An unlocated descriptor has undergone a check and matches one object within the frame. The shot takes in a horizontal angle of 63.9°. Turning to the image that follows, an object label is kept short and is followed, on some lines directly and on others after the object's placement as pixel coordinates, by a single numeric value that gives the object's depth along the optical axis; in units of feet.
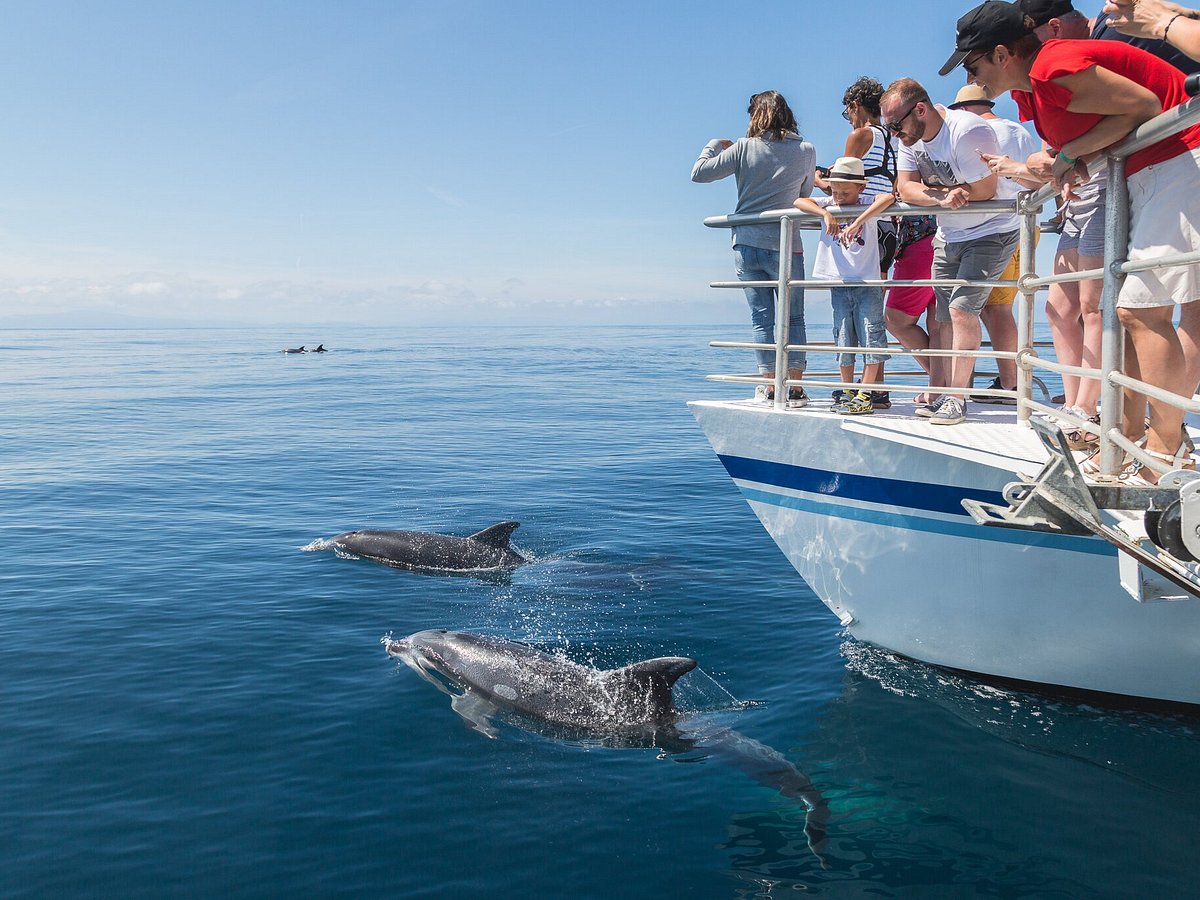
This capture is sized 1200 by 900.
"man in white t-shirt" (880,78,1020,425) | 23.67
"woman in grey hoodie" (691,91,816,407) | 27.66
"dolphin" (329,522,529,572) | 39.81
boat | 20.95
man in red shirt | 15.26
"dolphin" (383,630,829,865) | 22.53
